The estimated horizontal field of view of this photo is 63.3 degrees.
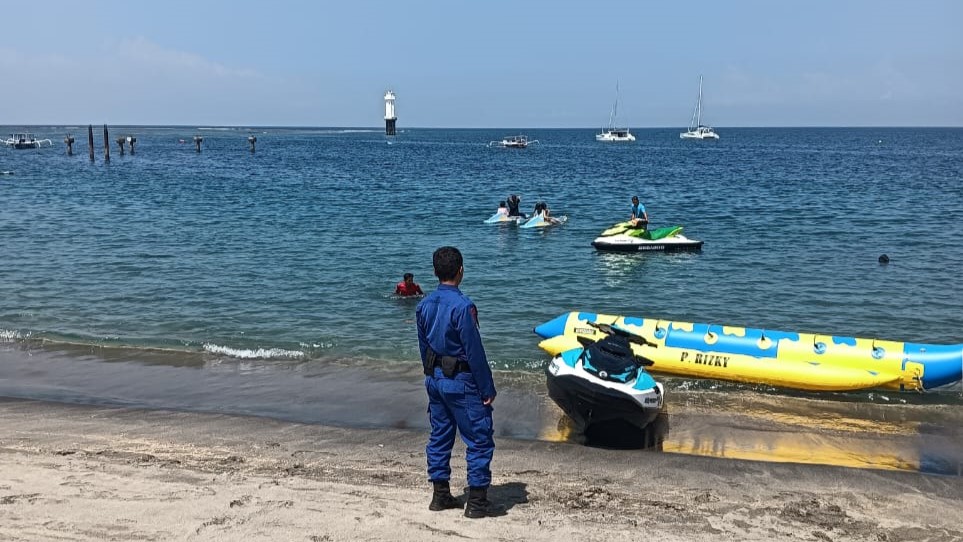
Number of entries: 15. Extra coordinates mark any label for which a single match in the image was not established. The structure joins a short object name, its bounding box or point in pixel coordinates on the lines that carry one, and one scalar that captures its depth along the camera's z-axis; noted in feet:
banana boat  35.65
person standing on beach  19.13
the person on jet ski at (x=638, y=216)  79.61
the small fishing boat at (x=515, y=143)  371.35
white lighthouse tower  466.82
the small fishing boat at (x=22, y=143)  284.82
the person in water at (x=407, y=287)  56.85
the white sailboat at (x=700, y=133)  498.28
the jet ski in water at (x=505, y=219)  98.95
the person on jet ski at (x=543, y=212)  96.22
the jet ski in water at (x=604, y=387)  29.25
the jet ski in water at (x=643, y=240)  77.71
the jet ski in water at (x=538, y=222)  95.09
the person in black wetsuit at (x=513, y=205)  100.01
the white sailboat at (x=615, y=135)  447.42
